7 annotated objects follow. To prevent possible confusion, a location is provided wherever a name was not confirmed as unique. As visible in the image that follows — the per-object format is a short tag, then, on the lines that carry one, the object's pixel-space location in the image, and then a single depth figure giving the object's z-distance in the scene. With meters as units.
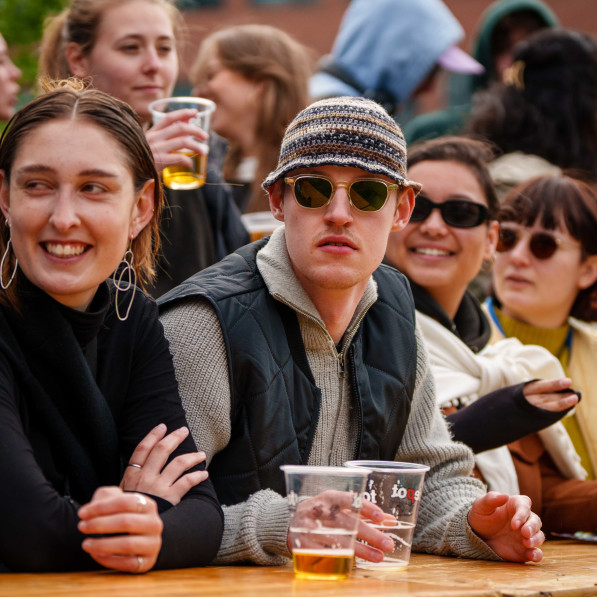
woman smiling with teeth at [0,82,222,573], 5.14
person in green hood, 14.10
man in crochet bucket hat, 5.86
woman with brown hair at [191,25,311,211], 11.00
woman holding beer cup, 8.66
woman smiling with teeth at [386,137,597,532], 8.32
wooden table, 4.25
